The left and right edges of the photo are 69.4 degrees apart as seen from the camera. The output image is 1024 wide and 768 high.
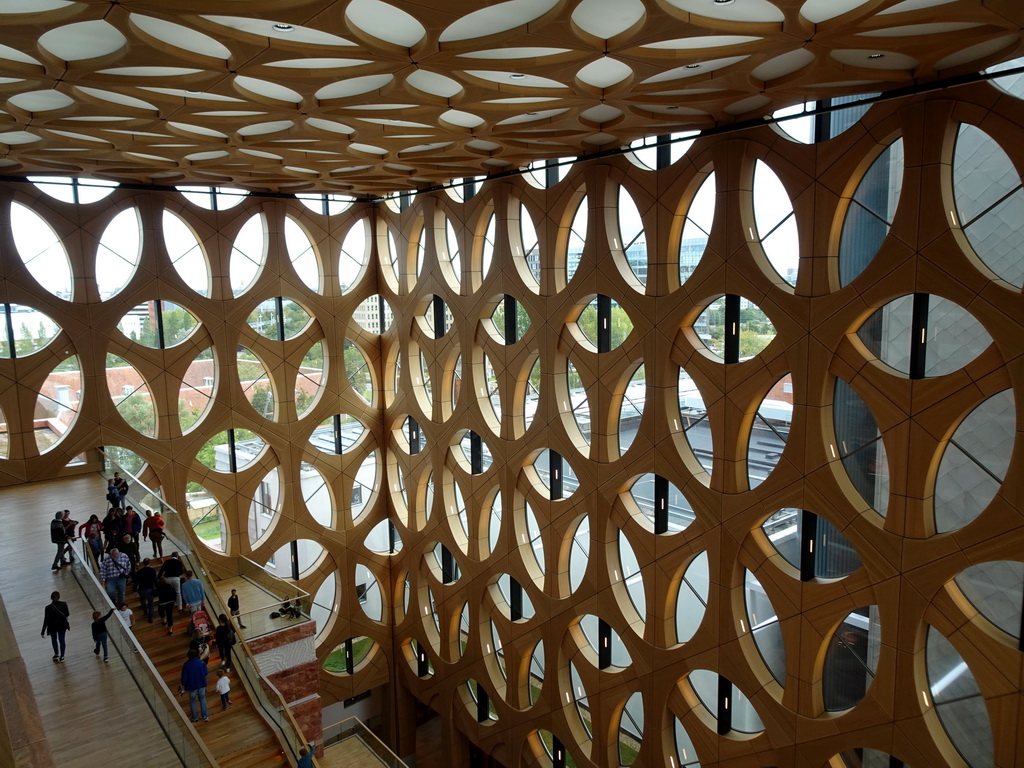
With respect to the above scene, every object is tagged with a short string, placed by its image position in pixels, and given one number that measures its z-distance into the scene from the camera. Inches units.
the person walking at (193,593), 581.3
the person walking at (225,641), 560.7
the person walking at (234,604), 665.6
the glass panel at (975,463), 407.2
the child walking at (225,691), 539.2
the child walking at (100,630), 465.1
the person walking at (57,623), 455.5
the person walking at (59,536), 568.4
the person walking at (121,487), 669.3
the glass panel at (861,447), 462.3
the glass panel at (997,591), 405.1
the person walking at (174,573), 598.5
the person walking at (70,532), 576.8
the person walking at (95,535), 577.8
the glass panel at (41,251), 718.5
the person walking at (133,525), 616.1
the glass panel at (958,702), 425.1
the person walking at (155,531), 633.6
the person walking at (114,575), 558.9
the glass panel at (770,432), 507.5
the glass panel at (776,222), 494.6
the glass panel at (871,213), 441.7
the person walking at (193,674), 501.0
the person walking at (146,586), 574.6
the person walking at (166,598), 574.6
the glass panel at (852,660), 477.1
